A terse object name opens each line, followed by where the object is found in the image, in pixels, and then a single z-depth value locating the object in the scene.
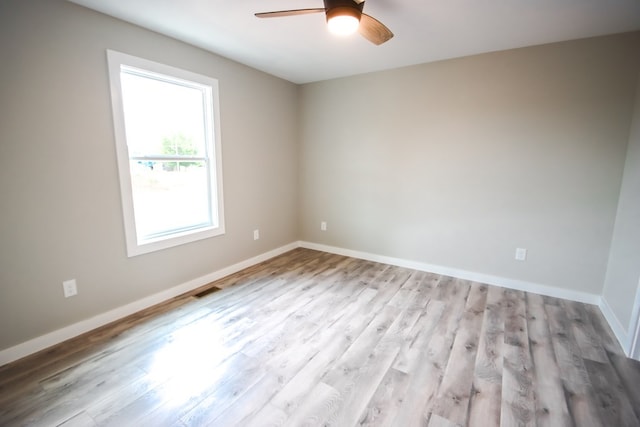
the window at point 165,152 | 2.43
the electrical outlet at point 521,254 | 3.03
